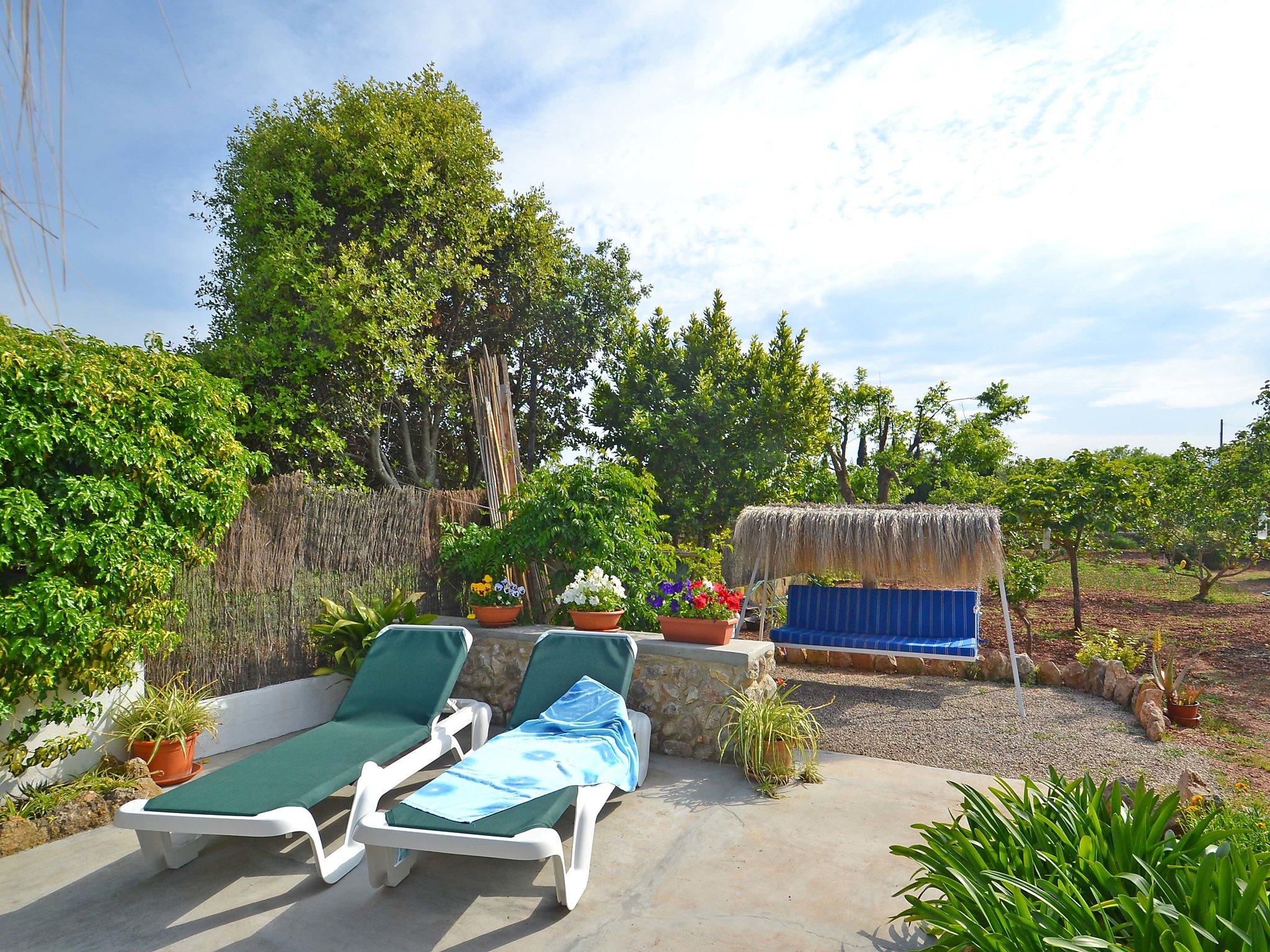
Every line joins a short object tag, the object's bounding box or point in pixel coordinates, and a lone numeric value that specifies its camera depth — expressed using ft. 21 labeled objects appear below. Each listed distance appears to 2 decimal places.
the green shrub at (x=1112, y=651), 23.50
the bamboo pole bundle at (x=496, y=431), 25.35
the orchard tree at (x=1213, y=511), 36.19
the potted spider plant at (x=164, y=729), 15.07
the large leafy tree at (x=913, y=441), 48.85
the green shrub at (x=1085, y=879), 6.15
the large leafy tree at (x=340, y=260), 28.81
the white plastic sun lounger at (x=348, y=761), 10.52
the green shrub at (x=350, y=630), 19.13
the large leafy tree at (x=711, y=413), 39.04
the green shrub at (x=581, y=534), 21.07
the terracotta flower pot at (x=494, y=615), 20.11
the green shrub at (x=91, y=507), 13.00
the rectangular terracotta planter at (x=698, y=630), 17.39
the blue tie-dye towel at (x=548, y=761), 11.15
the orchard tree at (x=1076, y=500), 27.55
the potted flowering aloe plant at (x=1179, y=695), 19.01
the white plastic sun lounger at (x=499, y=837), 9.75
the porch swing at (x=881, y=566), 22.11
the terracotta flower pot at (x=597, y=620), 18.75
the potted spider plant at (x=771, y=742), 15.24
